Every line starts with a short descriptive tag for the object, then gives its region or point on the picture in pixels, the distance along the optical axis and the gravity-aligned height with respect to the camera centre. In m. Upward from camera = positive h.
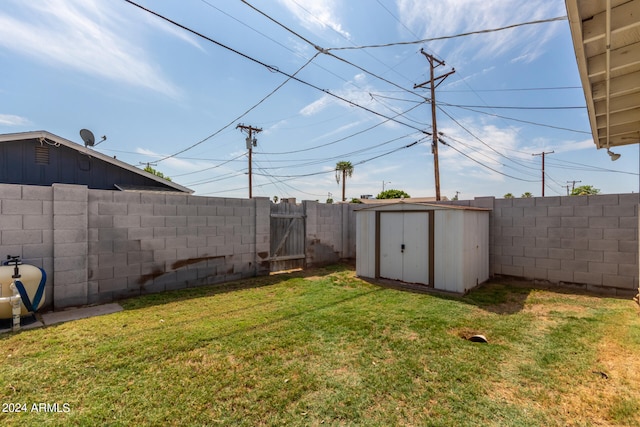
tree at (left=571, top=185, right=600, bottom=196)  35.81 +3.27
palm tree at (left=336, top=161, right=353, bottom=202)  30.58 +5.19
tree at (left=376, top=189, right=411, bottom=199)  39.95 +3.07
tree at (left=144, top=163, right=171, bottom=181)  24.92 +4.34
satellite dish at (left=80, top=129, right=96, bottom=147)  8.82 +2.54
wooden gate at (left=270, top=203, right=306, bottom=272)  7.91 -0.66
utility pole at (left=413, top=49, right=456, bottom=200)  10.43 +4.42
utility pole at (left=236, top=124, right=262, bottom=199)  17.90 +5.15
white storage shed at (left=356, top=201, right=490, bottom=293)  5.79 -0.71
